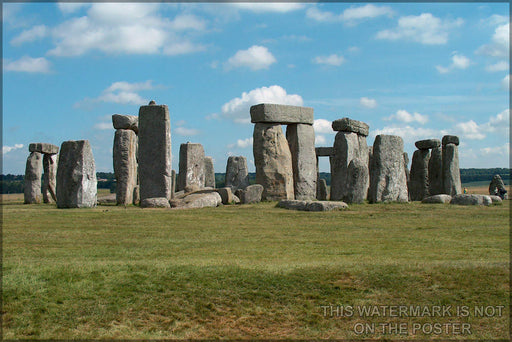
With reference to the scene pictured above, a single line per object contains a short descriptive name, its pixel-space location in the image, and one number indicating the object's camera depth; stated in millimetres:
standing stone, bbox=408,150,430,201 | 24875
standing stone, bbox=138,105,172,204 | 17578
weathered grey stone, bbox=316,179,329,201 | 27391
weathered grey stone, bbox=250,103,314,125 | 20406
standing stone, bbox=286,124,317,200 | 21391
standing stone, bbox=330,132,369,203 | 21672
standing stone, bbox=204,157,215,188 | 28891
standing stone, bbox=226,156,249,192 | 26703
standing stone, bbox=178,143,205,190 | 23891
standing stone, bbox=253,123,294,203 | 20234
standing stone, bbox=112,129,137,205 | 19391
